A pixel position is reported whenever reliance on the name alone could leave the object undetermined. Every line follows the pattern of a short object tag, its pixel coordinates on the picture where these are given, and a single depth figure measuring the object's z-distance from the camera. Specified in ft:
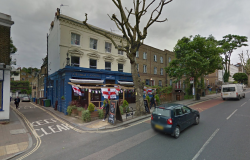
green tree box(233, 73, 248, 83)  182.82
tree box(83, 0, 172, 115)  34.83
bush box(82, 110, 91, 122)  32.27
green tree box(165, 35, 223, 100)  62.39
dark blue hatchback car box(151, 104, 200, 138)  20.33
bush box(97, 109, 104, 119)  34.83
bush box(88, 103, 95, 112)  33.80
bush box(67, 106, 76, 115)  40.09
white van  61.71
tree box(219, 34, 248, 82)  113.89
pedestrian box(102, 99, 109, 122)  32.95
